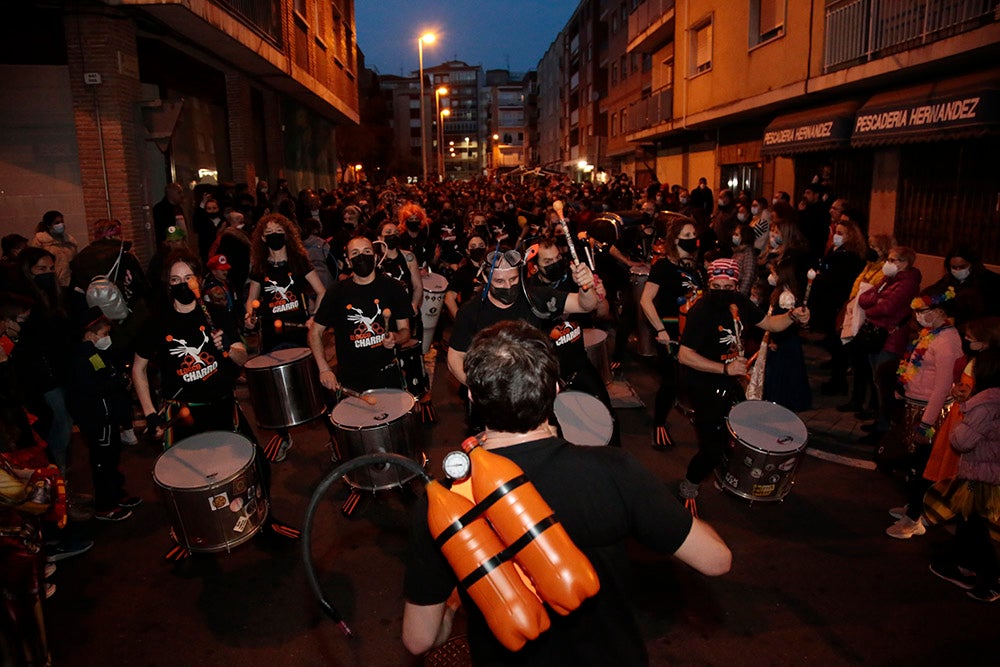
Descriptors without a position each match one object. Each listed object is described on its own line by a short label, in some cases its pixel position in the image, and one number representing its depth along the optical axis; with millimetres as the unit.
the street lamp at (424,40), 29459
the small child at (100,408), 5438
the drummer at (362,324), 5637
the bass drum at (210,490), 4332
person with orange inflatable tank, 1997
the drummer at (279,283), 6496
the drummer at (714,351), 5113
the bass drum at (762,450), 4750
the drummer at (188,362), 4867
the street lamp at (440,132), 35875
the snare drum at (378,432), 4938
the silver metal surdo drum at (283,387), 5840
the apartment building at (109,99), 10891
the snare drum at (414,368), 6789
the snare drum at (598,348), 6617
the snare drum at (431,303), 8734
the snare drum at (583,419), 4477
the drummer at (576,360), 5281
